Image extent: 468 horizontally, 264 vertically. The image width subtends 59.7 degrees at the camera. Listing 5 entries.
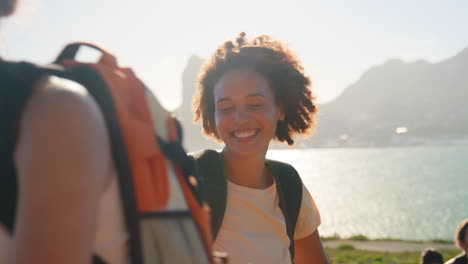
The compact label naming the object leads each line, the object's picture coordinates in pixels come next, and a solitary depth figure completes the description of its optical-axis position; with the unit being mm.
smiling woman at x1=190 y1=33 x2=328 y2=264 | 2258
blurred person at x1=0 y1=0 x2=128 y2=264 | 684
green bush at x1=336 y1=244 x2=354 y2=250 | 23300
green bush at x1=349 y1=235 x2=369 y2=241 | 28891
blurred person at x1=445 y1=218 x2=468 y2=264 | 5359
